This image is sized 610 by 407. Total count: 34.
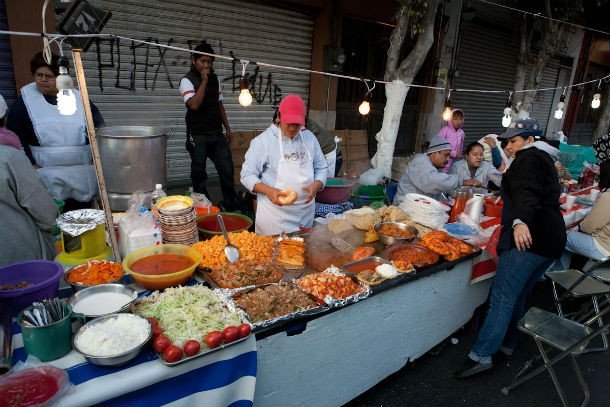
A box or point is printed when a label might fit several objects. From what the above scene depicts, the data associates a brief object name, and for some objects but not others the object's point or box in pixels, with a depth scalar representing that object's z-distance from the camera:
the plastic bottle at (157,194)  3.26
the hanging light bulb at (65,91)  2.22
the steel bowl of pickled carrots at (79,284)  2.18
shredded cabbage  1.98
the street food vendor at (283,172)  3.67
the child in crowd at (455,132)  7.24
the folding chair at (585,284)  3.98
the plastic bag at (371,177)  7.01
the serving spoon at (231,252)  2.79
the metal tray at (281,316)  2.19
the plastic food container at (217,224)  3.25
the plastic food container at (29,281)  1.93
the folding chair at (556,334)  3.03
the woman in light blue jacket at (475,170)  5.66
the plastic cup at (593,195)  6.01
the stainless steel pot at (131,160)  3.43
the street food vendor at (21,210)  2.46
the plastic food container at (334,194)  5.19
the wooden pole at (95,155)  2.25
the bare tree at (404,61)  6.83
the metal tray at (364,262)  3.05
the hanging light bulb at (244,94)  4.39
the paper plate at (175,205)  2.74
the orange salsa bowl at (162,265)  2.34
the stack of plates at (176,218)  2.76
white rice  1.76
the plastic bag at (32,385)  1.48
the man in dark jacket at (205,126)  5.53
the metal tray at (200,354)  1.78
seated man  4.69
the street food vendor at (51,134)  3.70
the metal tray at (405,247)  3.36
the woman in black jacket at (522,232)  3.10
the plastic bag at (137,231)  2.65
